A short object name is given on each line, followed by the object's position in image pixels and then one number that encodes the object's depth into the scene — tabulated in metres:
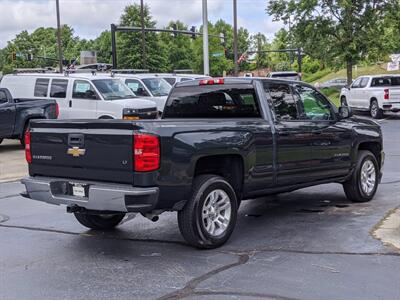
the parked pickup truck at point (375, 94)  24.89
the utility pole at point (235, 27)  36.56
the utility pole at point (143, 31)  38.19
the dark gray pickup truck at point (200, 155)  5.59
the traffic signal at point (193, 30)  45.11
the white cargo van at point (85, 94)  16.89
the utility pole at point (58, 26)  38.86
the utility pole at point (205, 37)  31.02
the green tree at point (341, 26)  32.12
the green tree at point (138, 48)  68.25
